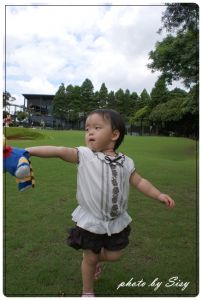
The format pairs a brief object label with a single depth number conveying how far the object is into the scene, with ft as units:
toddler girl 4.91
